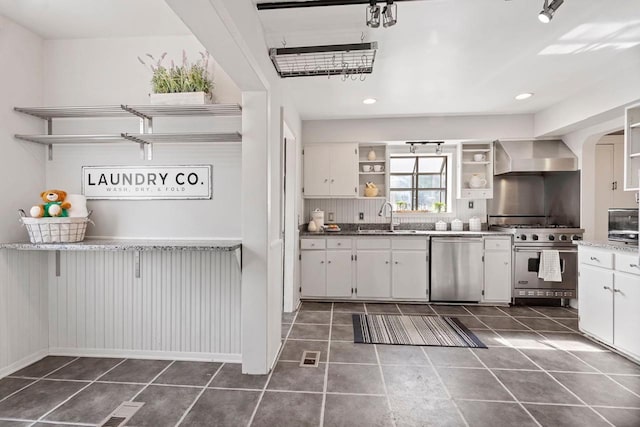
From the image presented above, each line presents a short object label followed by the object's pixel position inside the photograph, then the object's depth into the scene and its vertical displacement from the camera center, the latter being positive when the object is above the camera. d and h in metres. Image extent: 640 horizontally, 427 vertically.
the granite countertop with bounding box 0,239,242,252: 2.12 -0.24
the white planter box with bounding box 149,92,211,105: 2.32 +0.84
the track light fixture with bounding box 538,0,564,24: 1.70 +1.11
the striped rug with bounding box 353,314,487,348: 2.88 -1.19
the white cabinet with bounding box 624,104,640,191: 2.89 +0.60
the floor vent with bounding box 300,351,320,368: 2.44 -1.19
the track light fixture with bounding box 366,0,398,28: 1.78 +1.13
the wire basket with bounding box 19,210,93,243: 2.20 -0.13
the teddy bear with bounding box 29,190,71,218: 2.21 +0.04
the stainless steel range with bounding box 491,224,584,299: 3.94 -0.59
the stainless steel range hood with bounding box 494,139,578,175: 4.05 +0.73
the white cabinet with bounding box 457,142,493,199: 4.46 +0.61
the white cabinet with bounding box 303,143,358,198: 4.45 +0.60
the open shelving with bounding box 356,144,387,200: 4.64 +0.64
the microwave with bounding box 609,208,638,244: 2.99 -0.13
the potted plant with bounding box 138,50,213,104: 2.32 +0.95
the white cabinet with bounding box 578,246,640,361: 2.49 -0.74
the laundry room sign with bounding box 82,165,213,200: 2.52 +0.24
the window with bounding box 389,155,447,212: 4.84 +0.45
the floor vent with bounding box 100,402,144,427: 1.76 -1.19
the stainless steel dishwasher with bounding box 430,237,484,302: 4.04 -0.72
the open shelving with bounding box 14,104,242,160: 2.30 +0.74
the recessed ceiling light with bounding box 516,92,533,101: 3.54 +1.33
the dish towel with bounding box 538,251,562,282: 3.89 -0.67
